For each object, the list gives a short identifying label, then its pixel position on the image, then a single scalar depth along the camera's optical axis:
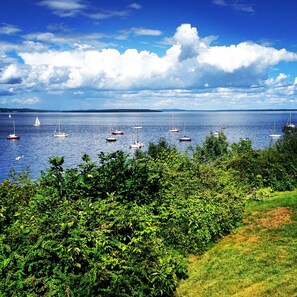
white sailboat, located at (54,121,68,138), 146.62
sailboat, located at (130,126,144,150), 108.25
